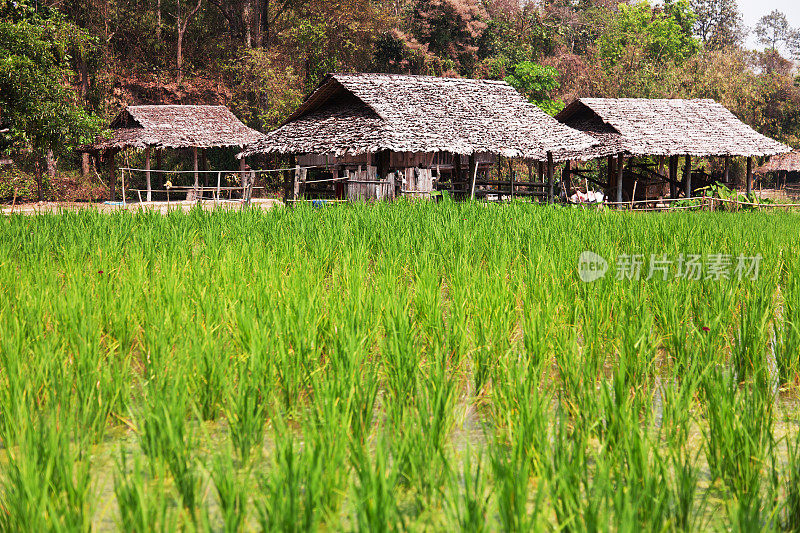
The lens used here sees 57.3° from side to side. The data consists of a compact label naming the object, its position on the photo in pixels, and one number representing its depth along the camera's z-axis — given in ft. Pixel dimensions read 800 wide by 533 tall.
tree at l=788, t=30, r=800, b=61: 203.11
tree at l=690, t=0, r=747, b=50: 161.79
